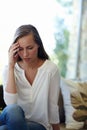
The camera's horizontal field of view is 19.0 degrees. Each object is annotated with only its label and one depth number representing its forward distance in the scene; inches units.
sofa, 85.5
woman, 65.6
